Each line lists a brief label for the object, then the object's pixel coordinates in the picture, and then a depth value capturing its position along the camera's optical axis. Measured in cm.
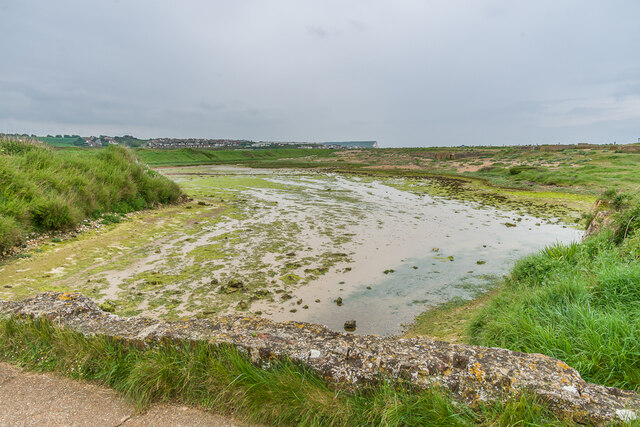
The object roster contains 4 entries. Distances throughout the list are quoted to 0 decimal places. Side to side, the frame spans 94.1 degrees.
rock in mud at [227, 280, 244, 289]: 714
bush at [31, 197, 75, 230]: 928
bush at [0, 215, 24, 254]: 763
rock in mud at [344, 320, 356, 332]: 564
